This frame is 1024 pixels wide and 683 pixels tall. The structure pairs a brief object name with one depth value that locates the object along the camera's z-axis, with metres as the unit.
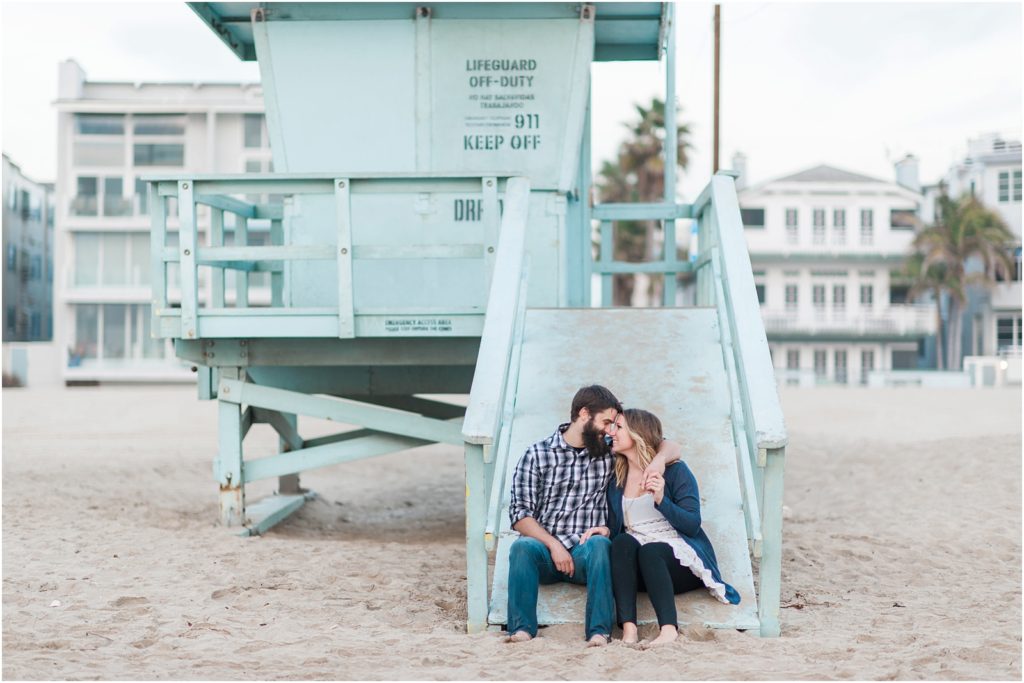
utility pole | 25.12
